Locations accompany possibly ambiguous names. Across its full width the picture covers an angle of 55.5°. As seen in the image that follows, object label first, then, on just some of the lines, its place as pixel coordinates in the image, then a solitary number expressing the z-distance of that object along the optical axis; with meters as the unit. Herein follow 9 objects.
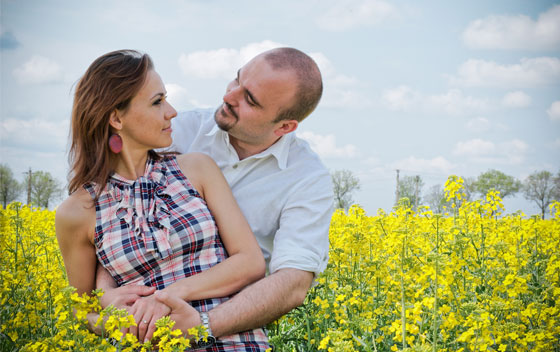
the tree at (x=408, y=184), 46.20
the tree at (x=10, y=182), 29.66
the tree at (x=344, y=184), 47.34
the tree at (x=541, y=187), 34.84
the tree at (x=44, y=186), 38.16
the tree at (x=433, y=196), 40.69
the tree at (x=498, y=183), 46.41
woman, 2.44
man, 2.70
